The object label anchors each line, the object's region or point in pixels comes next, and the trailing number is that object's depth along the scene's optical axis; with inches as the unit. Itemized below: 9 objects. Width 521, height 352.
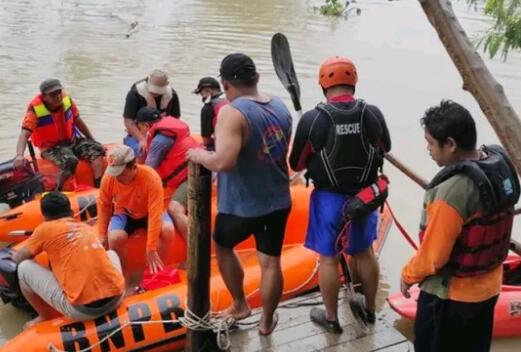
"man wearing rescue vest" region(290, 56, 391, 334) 127.9
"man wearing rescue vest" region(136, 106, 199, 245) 192.2
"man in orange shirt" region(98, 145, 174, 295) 172.4
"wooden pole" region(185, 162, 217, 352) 130.5
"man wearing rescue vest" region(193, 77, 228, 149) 153.3
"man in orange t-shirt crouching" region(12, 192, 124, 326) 148.1
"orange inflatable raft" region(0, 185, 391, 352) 151.6
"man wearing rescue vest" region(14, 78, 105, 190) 235.0
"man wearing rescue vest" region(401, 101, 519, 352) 98.6
